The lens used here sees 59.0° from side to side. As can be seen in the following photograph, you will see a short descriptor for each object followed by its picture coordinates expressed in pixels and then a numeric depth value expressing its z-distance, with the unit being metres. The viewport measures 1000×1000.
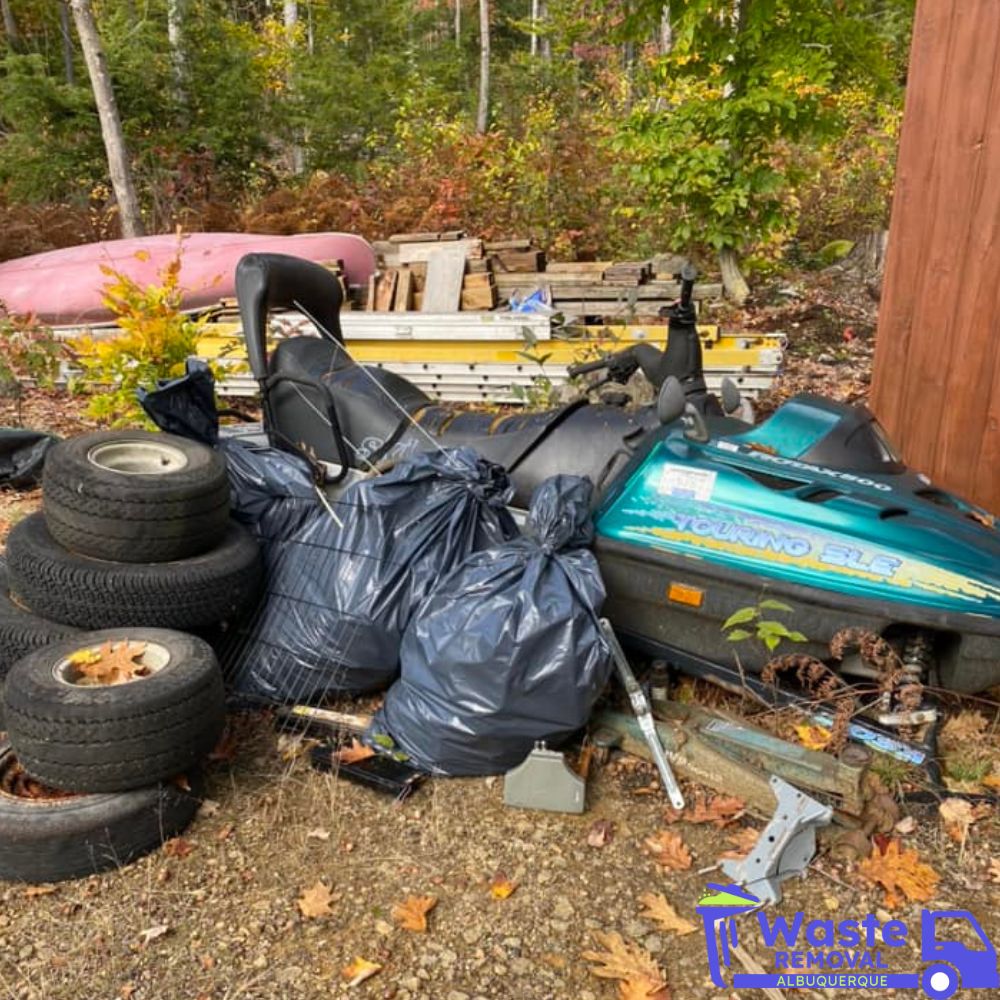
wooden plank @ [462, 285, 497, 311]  7.73
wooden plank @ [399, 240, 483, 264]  8.05
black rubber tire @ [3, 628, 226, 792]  2.27
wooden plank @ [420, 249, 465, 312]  7.74
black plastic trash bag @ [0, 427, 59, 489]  4.96
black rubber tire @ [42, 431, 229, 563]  2.68
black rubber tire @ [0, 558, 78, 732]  2.71
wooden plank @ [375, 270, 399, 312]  7.92
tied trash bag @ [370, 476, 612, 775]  2.57
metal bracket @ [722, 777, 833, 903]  2.29
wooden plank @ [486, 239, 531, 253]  8.20
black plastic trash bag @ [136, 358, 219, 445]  3.21
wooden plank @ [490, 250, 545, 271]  8.06
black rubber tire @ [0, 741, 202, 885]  2.28
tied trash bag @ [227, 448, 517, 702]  3.00
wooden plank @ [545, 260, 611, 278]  7.75
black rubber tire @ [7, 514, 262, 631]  2.66
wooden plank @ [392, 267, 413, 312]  7.82
